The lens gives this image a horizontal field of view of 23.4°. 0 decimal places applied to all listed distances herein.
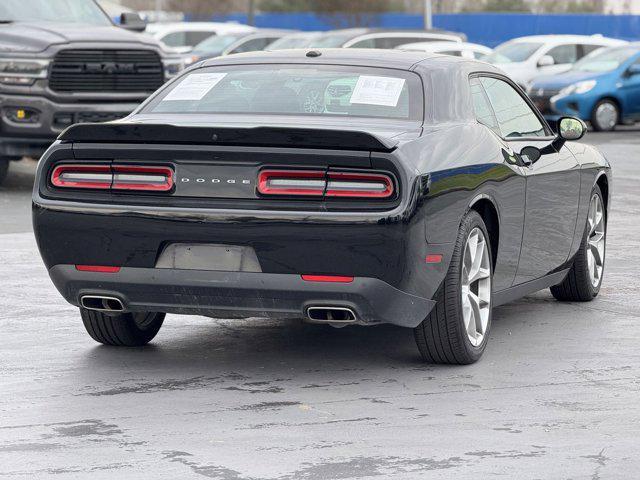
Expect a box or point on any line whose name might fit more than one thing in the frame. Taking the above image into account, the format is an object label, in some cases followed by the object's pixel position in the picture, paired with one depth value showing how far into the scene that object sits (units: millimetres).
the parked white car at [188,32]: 42438
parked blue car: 27609
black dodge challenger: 6613
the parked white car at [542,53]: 31172
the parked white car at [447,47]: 31484
